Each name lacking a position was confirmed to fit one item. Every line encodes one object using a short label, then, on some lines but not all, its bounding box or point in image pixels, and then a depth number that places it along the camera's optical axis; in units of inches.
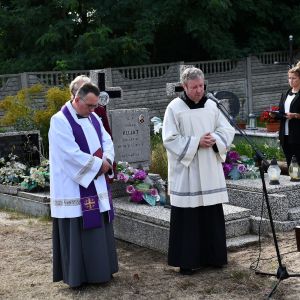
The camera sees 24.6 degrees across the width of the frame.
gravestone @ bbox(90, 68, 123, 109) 350.0
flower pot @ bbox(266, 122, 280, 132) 513.0
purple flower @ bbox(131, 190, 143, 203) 312.2
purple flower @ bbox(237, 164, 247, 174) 336.2
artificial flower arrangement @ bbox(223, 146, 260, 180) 335.3
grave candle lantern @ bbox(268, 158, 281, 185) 311.3
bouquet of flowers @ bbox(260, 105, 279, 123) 489.1
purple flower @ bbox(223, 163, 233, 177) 336.8
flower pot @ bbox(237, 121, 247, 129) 542.0
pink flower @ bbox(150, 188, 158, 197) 311.9
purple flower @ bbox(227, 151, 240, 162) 349.1
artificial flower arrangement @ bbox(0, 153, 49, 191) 378.6
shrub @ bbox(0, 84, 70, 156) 471.8
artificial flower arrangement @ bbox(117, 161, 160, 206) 311.6
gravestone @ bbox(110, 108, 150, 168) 374.9
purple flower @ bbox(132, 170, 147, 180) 324.8
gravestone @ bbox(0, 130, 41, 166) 421.1
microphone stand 216.0
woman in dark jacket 335.6
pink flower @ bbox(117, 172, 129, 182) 323.0
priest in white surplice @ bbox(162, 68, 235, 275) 245.4
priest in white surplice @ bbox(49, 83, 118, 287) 231.6
